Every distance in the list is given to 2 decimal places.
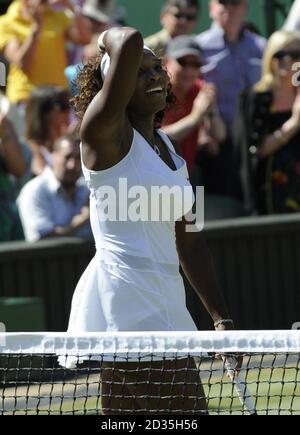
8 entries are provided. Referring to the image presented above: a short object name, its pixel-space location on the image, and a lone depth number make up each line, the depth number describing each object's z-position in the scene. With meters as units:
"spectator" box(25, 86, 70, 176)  18.16
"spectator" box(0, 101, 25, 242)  17.78
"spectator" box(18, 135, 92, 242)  17.36
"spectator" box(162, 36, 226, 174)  18.00
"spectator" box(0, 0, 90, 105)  18.91
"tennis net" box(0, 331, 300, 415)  8.61
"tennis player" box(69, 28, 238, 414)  8.36
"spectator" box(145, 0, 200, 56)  19.39
